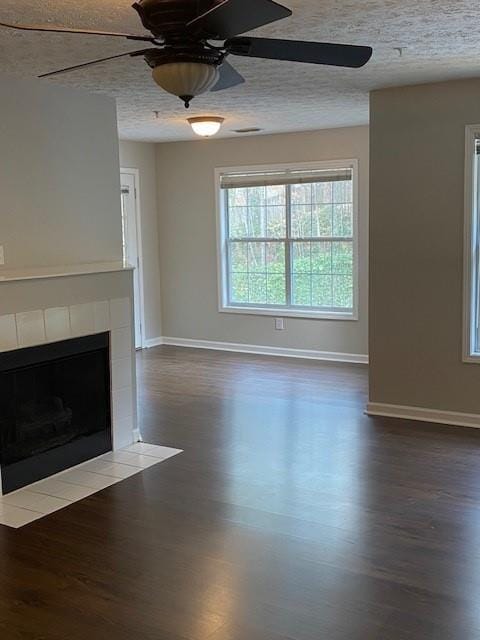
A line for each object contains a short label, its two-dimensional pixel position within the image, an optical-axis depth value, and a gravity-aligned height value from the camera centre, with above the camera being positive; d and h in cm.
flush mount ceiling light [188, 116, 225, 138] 589 +95
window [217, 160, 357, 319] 716 -5
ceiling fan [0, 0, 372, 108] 198 +62
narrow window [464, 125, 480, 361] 475 -11
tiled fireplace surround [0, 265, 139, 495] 383 -45
